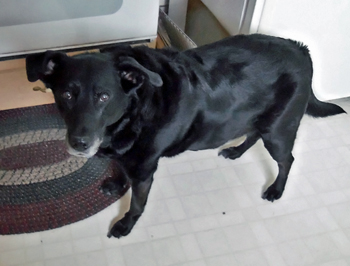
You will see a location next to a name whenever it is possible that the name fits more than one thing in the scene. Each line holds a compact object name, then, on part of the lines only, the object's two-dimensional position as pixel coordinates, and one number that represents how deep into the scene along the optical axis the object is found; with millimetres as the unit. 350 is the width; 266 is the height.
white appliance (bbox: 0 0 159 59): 1347
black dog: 888
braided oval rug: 1254
